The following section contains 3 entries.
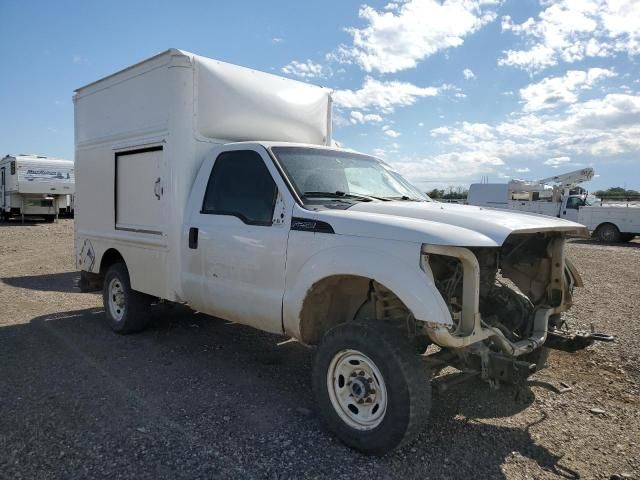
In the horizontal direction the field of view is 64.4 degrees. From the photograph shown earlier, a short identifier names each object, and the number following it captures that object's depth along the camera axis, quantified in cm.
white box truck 326
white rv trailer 2270
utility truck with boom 2078
